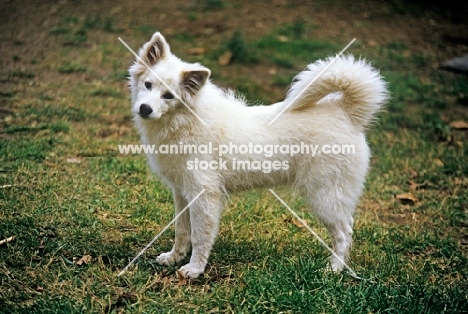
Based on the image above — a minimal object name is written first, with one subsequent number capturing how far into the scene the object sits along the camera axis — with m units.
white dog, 3.59
